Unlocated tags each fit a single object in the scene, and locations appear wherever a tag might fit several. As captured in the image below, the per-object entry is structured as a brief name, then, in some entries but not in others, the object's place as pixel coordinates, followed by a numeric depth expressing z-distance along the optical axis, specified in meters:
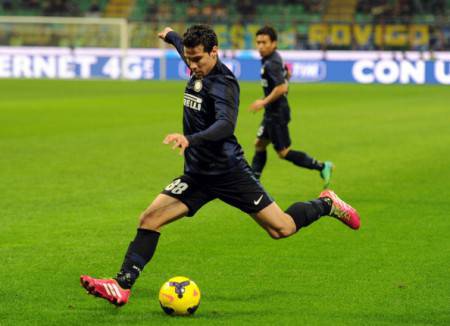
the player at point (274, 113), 27.73
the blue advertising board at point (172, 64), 89.19
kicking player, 14.34
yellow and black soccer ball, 13.96
